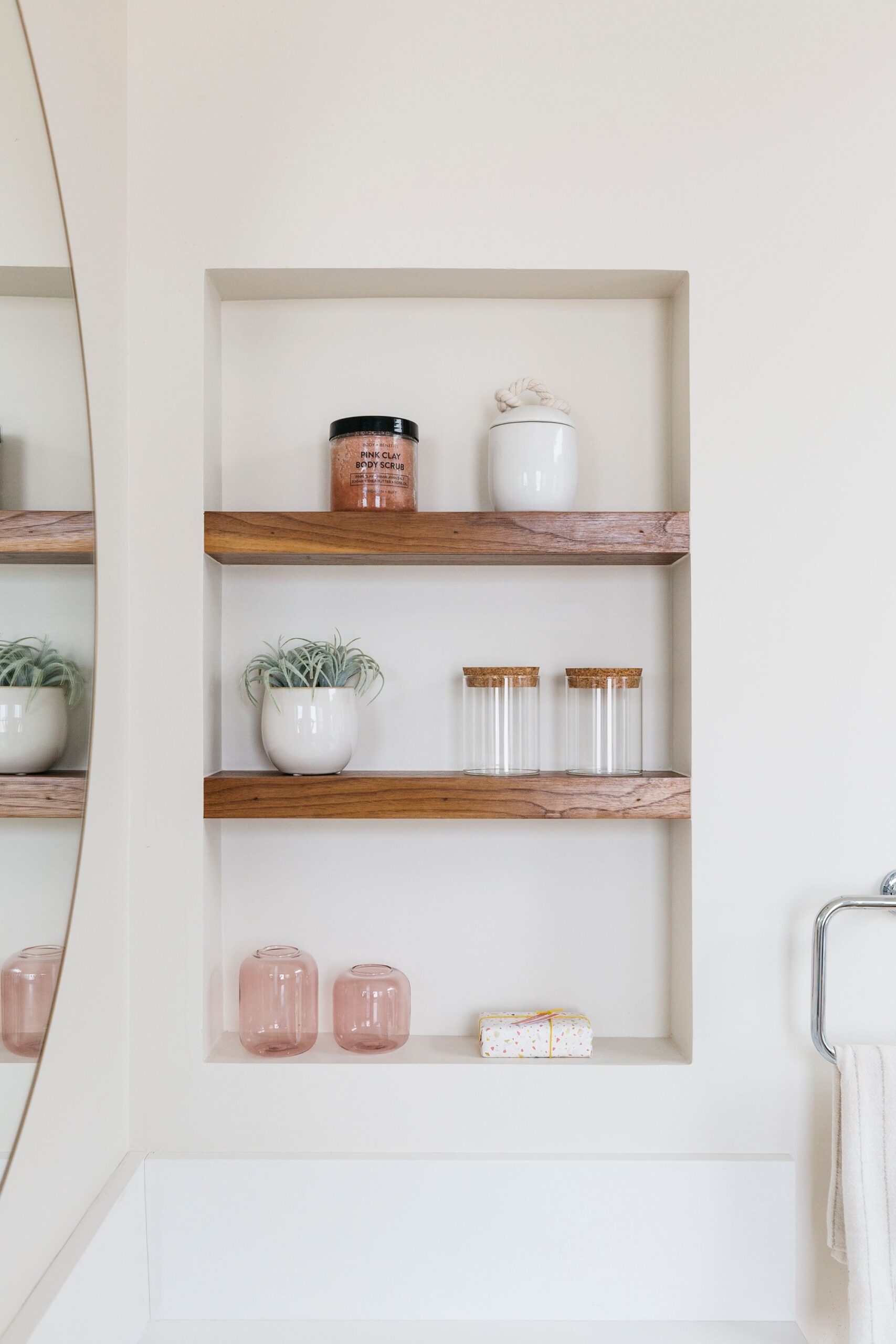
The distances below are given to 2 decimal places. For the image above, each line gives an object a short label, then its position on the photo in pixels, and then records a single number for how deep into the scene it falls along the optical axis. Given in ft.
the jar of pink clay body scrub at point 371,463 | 3.58
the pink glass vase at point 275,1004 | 3.67
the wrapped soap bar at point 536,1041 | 3.63
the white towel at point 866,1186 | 3.22
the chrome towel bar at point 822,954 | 3.40
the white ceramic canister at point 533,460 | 3.55
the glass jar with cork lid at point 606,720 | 3.69
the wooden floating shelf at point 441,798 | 3.49
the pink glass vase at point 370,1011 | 3.67
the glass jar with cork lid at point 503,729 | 3.79
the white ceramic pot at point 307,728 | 3.55
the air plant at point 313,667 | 3.60
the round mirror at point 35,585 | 2.23
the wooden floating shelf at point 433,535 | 3.49
